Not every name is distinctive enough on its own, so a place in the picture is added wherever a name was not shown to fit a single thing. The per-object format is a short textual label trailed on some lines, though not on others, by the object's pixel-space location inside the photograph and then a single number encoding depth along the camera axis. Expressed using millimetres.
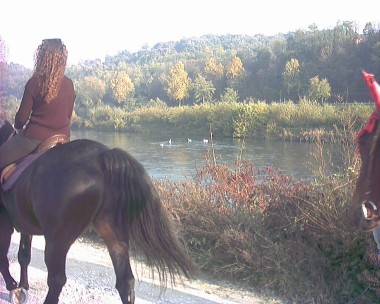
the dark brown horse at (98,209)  3881
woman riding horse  4234
